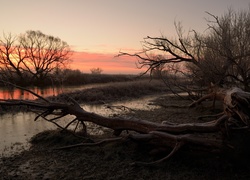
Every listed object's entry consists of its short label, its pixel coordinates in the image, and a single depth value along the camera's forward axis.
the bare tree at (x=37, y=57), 36.03
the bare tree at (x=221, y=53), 12.08
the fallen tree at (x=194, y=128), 5.93
